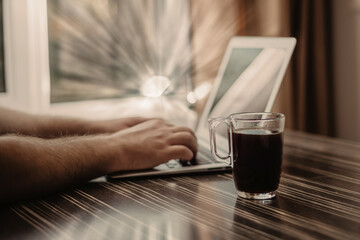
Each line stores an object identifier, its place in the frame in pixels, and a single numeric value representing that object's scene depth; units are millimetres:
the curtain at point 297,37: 2447
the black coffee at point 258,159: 781
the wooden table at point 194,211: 650
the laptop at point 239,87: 1022
